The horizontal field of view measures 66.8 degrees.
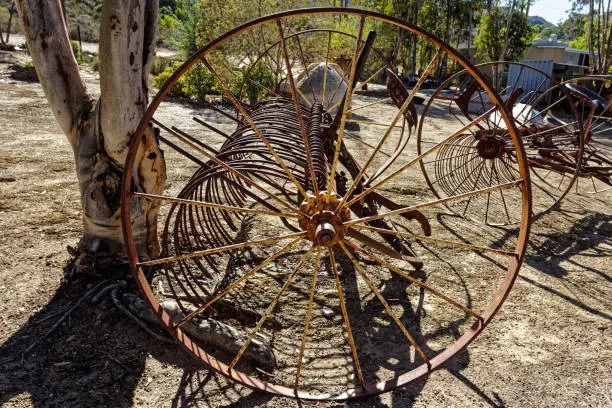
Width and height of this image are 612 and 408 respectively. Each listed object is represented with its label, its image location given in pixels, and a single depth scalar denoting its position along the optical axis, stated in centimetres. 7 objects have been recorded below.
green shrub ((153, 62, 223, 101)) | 1009
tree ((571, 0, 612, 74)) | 1068
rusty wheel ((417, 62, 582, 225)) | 415
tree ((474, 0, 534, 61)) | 1828
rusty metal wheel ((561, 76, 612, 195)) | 396
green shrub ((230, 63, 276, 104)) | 959
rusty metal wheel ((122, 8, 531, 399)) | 196
